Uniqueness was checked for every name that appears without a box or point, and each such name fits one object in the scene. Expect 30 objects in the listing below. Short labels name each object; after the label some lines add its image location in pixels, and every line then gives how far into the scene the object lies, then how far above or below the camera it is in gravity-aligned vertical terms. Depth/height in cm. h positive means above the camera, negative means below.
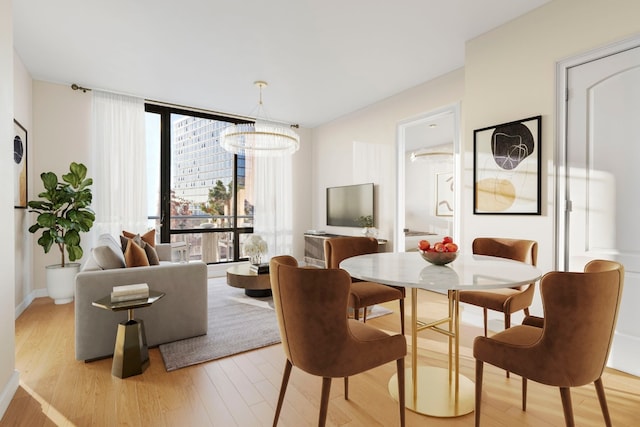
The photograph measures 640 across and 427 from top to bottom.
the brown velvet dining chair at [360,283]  240 -61
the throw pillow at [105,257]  255 -38
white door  221 +26
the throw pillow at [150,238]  398 -35
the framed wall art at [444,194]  755 +41
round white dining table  145 -33
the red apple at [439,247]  184 -21
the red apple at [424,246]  190 -21
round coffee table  359 -80
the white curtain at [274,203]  598 +15
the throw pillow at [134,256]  273 -40
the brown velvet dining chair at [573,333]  121 -48
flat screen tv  522 +12
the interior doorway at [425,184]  477 +61
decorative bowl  181 -27
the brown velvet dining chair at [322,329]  132 -52
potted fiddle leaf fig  370 -13
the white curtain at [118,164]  444 +67
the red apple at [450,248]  181 -21
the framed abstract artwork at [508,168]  271 +39
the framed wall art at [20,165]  343 +51
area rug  245 -112
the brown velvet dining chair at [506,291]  215 -57
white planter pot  378 -87
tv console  563 -69
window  510 +44
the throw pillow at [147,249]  323 -41
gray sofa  232 -75
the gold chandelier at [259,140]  398 +93
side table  214 -91
